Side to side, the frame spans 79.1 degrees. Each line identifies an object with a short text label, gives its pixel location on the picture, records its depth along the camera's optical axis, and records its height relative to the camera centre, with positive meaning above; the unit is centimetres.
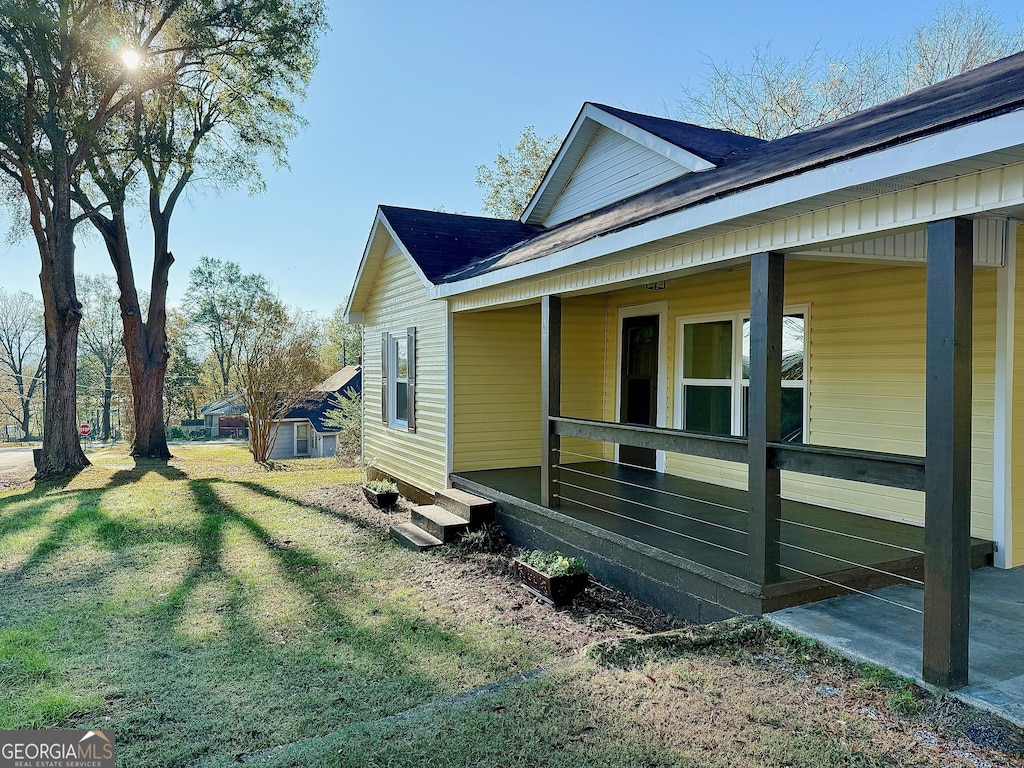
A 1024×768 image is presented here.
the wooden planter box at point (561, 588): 457 -157
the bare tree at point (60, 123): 1102 +474
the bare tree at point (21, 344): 4103 +219
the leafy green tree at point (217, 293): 3934 +536
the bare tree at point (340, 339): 4428 +275
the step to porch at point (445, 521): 655 -158
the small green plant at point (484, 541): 639 -172
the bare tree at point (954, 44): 1622 +896
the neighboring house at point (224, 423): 4303 -338
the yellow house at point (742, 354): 275 +21
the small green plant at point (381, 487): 859 -155
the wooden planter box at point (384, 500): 854 -171
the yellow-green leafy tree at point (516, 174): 2273 +765
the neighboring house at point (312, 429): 3133 -293
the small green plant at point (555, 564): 459 -143
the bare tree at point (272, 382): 1658 -15
